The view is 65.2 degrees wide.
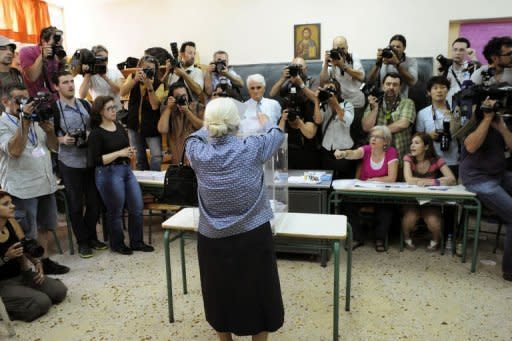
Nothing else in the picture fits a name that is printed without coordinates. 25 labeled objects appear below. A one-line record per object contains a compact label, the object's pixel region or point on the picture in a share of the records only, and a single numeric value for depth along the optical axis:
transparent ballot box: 2.29
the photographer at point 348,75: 3.94
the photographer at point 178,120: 4.00
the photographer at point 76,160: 3.41
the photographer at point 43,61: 3.73
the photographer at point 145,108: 4.05
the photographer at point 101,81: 4.01
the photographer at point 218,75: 4.32
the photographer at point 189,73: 4.20
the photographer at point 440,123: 3.57
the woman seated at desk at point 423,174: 3.51
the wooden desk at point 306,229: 2.16
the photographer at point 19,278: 2.47
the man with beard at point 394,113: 3.76
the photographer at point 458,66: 3.91
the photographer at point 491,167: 2.96
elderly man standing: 3.68
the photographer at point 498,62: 3.17
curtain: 5.54
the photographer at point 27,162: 2.96
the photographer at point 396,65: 3.91
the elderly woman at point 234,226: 1.69
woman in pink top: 3.58
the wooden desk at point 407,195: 3.11
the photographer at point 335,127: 3.77
